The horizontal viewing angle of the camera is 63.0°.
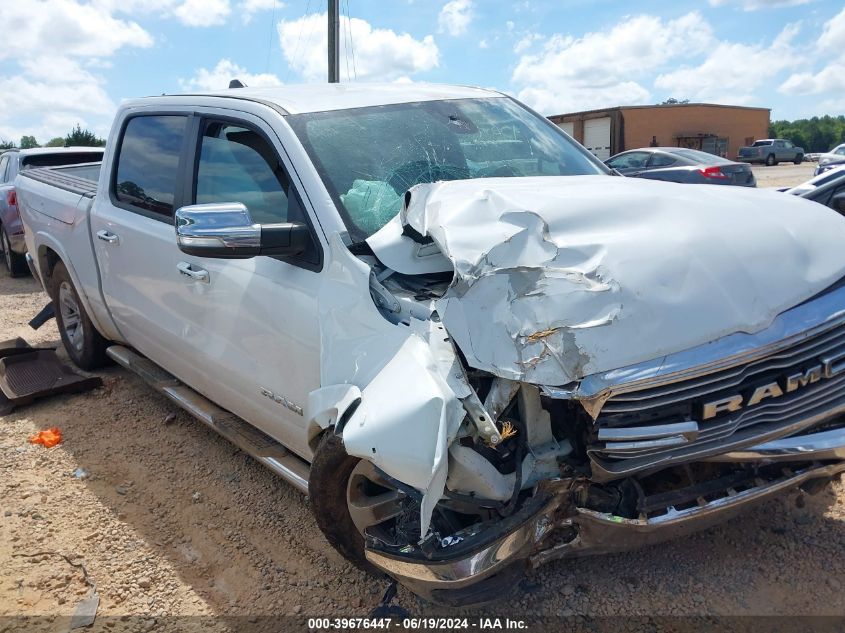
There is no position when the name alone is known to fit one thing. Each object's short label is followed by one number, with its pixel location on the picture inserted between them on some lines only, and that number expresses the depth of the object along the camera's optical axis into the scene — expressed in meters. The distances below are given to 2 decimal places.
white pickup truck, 1.99
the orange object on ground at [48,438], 4.39
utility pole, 13.38
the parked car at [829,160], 17.17
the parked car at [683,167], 12.96
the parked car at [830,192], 5.12
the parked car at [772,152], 37.94
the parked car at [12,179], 9.66
